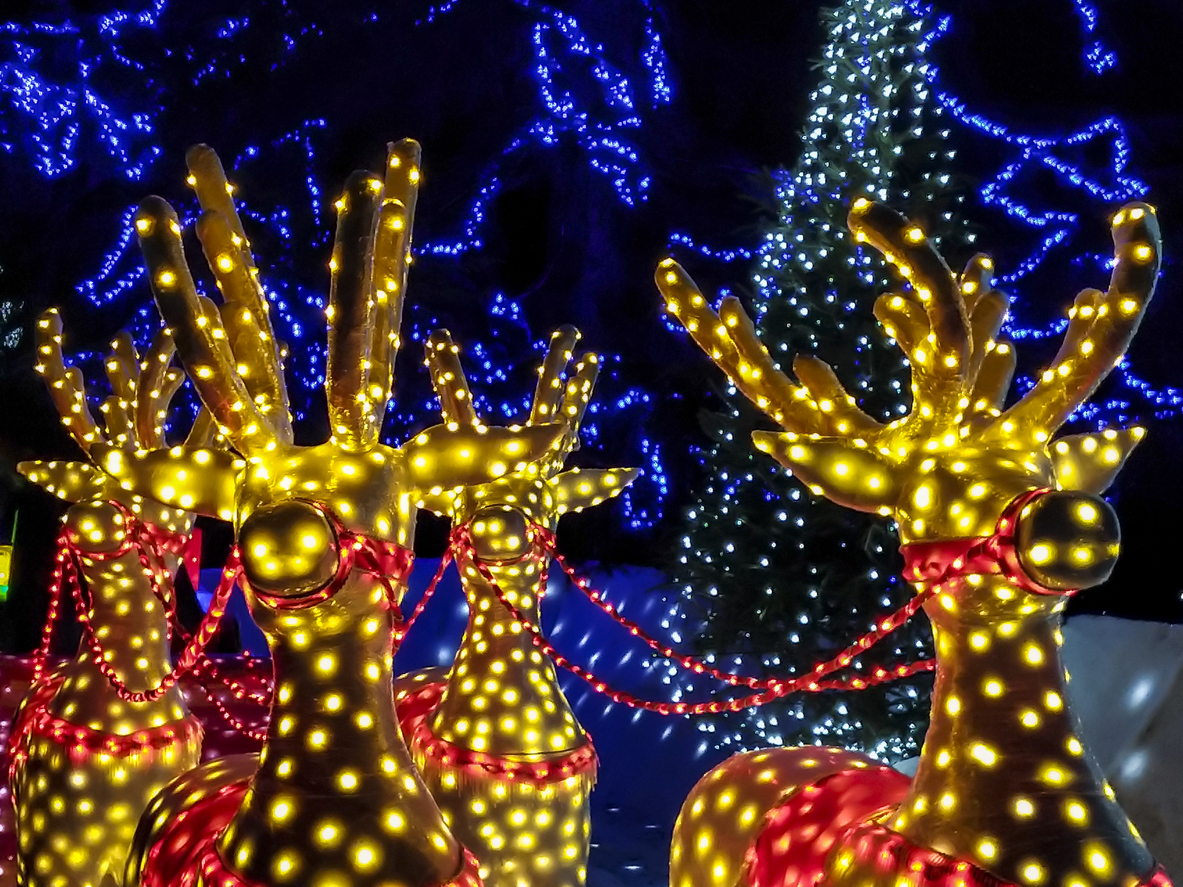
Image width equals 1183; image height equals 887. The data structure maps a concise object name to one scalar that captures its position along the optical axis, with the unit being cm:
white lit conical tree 381
